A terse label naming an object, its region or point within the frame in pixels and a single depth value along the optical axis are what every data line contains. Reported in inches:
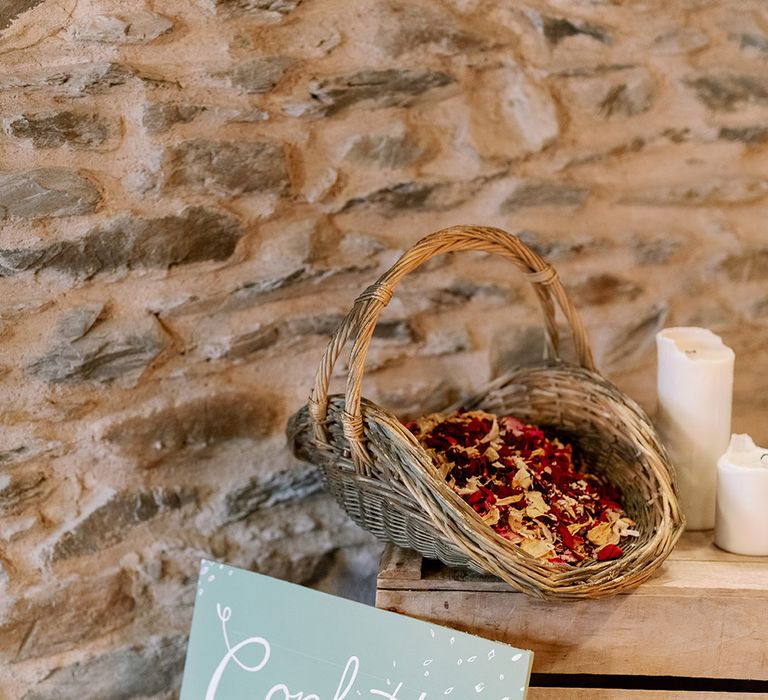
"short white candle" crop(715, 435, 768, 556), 47.2
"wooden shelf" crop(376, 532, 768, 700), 43.4
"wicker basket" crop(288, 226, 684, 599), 39.5
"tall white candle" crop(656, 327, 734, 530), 50.4
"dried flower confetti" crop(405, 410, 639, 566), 43.6
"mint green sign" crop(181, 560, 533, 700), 40.2
